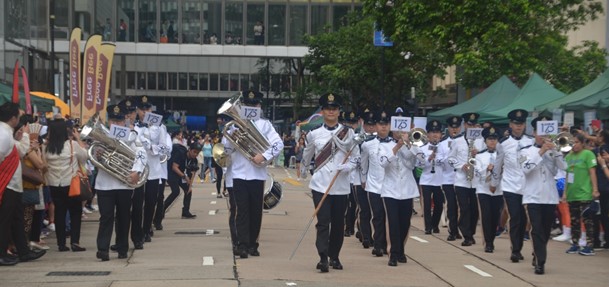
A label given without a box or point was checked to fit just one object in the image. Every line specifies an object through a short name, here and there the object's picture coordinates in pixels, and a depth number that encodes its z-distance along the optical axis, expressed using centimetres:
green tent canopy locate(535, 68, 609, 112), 2069
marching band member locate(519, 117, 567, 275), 1292
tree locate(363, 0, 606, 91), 2934
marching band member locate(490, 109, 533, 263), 1372
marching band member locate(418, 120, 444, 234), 1812
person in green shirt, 1558
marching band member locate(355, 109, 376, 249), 1480
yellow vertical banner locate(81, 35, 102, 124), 2803
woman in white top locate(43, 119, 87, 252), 1435
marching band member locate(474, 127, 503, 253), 1556
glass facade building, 5728
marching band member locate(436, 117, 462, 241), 1742
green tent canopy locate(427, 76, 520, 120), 2786
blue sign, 3285
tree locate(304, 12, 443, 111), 4588
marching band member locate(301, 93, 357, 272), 1245
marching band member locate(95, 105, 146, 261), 1315
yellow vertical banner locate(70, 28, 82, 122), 2812
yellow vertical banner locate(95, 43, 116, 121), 2853
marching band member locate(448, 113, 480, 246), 1667
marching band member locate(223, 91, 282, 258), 1363
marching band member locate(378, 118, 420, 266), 1335
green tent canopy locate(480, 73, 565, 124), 2577
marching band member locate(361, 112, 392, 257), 1359
